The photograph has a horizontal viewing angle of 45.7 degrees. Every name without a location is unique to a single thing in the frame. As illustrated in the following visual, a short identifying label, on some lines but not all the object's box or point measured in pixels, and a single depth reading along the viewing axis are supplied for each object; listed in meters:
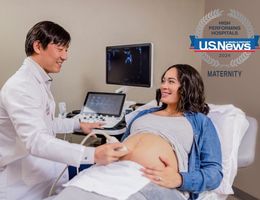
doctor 1.14
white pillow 1.48
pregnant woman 1.21
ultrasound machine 2.11
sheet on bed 1.14
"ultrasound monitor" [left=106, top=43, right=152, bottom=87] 2.06
